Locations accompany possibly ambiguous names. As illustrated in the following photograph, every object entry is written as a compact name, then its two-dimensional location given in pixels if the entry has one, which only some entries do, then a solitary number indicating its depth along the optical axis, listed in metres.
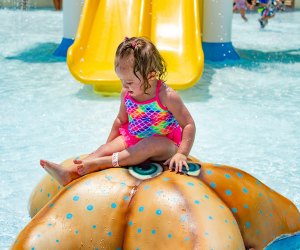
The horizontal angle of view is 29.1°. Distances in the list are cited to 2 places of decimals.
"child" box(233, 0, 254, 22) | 13.02
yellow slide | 5.58
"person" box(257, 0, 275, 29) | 11.66
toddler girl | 2.45
